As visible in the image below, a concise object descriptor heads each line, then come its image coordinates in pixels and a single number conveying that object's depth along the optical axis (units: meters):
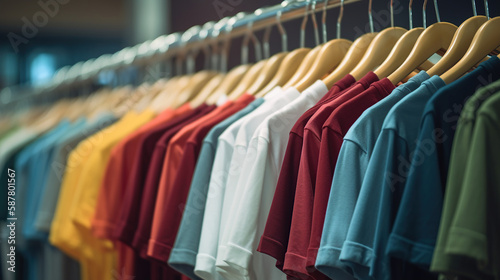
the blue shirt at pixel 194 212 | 1.21
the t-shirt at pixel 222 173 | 1.18
